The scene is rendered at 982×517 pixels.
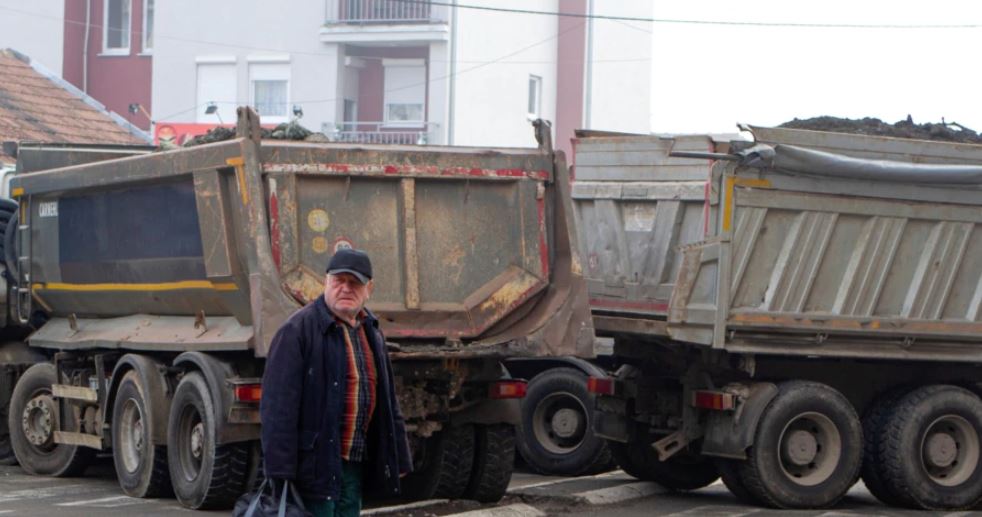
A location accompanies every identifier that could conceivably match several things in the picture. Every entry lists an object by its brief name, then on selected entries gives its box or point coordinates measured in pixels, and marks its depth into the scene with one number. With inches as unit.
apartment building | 1558.8
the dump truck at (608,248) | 518.9
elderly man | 273.7
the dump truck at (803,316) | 497.0
